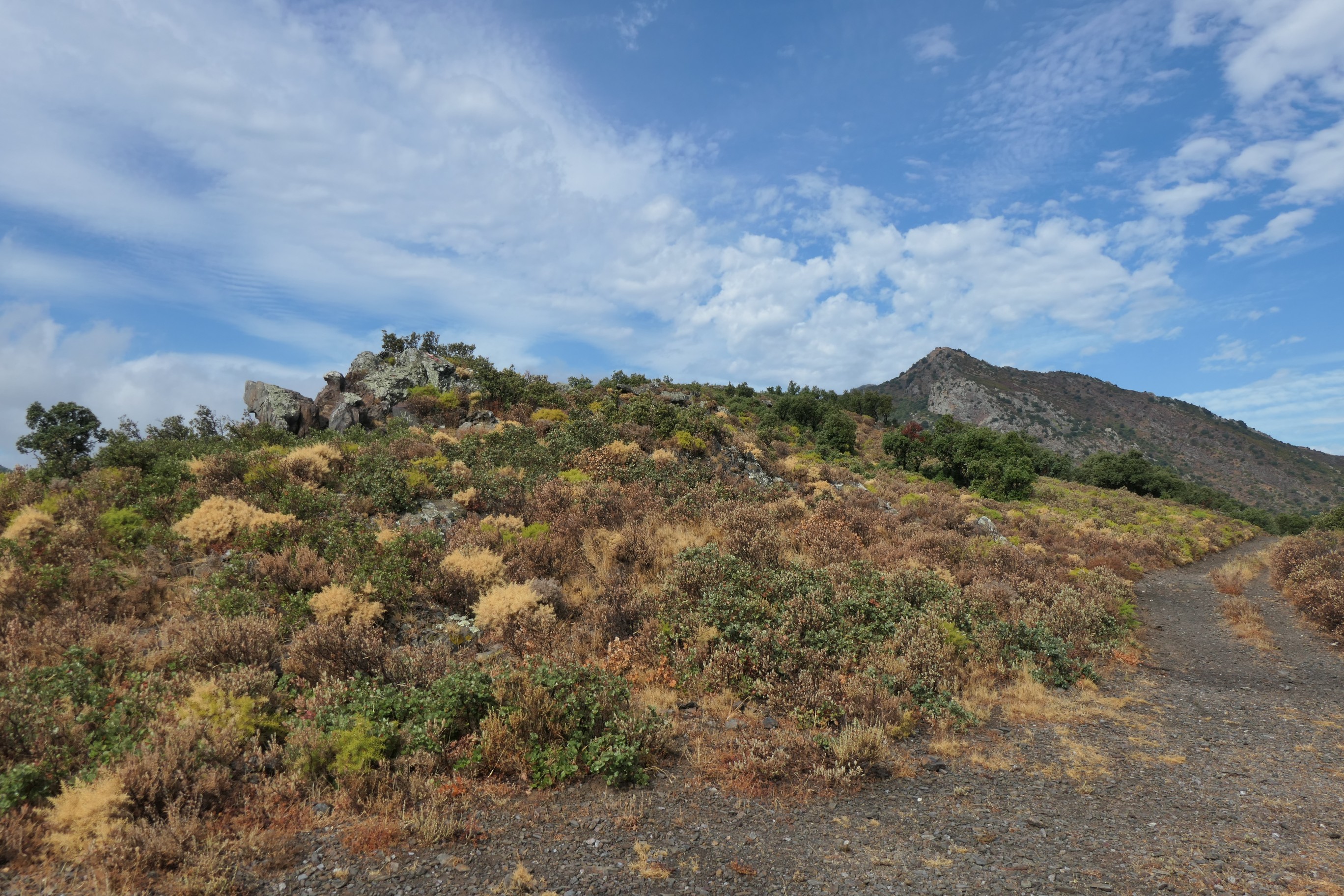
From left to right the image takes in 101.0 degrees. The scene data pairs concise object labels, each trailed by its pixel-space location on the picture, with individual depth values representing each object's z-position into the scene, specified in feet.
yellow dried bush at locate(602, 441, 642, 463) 58.08
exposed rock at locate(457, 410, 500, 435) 65.57
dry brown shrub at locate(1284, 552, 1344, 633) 43.75
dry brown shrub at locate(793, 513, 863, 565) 42.65
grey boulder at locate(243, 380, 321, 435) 62.49
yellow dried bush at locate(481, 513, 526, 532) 40.37
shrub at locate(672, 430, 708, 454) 65.41
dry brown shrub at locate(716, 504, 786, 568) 39.73
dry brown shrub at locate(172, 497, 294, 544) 34.50
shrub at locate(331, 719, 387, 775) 17.81
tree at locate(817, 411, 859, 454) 147.84
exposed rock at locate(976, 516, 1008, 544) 66.74
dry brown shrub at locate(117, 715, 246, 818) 15.87
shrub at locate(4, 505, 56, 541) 32.48
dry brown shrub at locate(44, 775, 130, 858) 14.55
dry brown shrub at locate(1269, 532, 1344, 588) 61.11
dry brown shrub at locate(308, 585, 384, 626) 27.66
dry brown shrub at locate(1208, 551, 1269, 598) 60.34
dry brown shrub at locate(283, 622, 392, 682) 23.47
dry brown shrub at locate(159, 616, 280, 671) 22.86
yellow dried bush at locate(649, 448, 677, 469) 58.75
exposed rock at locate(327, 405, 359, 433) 64.87
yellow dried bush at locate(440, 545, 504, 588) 32.73
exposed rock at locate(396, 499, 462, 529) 41.42
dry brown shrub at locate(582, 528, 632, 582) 37.68
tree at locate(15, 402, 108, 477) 45.03
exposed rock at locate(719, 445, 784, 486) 68.90
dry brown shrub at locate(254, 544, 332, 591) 30.42
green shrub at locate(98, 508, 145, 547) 33.63
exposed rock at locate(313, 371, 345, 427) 67.26
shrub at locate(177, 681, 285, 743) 18.81
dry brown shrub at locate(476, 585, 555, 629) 29.76
